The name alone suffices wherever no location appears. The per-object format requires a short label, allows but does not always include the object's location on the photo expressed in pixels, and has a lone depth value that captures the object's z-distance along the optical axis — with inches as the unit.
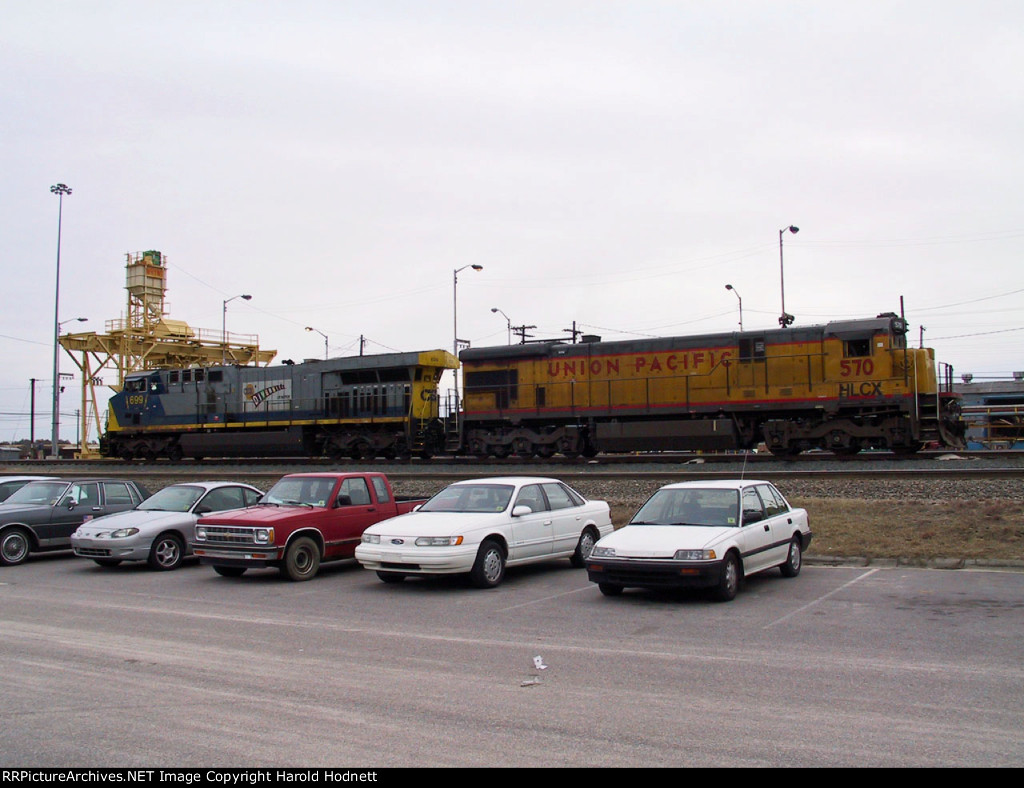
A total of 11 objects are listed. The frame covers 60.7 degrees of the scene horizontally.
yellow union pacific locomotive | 888.9
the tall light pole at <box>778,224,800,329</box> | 1283.2
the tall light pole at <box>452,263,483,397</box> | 1603.8
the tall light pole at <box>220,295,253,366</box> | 2103.0
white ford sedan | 423.8
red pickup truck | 462.0
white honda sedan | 374.0
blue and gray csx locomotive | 1198.9
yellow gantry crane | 1996.8
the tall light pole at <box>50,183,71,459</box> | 1753.2
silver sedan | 509.0
